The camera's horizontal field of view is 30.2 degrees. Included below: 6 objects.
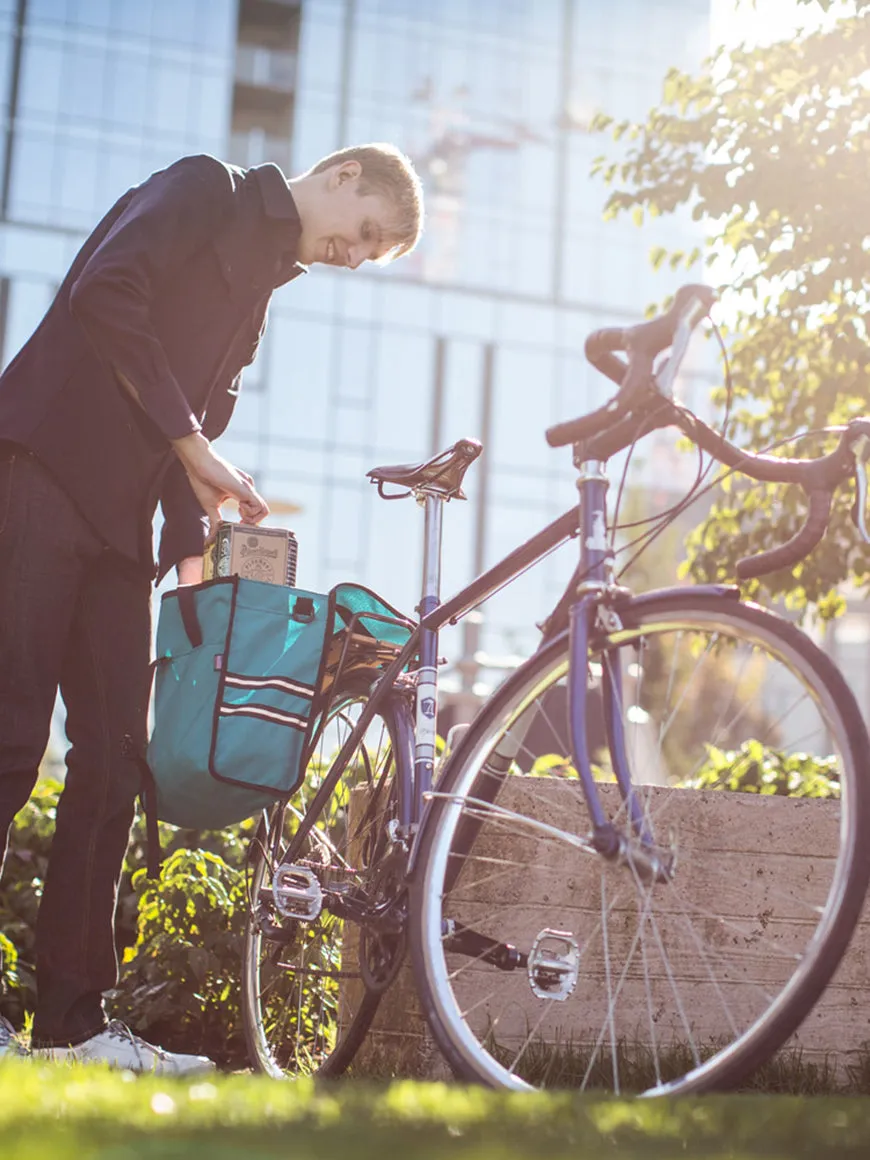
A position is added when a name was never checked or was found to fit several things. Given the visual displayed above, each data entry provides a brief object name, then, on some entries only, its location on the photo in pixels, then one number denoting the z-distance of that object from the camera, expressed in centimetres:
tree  478
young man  306
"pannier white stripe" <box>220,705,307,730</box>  304
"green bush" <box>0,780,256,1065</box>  390
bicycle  231
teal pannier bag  304
